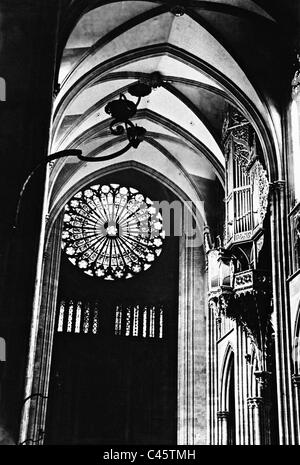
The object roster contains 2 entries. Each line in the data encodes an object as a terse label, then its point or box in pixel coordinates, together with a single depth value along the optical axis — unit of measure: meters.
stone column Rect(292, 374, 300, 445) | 12.99
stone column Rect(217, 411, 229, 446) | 19.61
